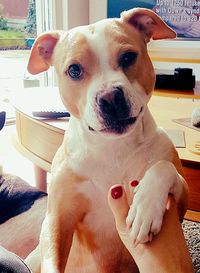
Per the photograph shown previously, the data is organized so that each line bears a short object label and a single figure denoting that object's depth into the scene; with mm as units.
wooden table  1133
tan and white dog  866
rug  1227
